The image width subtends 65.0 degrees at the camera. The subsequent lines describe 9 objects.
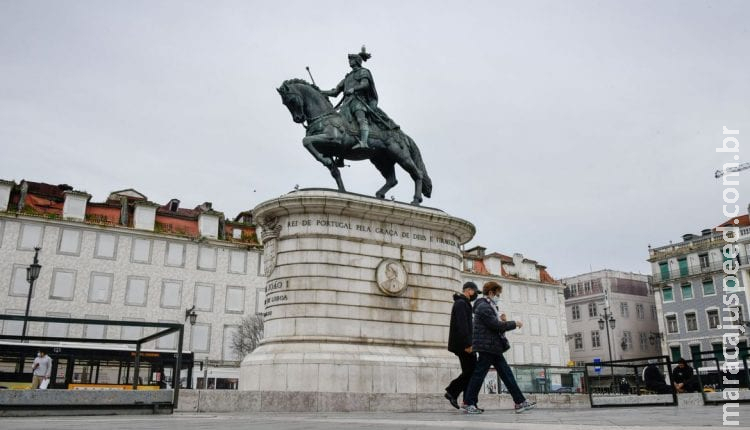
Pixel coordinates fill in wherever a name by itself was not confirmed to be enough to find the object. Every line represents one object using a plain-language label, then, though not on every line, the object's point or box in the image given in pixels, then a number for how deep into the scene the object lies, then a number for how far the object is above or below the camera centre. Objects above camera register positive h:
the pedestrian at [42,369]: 14.65 -0.17
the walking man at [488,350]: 8.73 +0.20
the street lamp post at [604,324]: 14.59 +3.47
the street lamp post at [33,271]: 22.53 +3.40
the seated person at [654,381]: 12.73 -0.36
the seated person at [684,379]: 13.04 -0.32
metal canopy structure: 8.20 +0.40
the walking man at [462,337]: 9.66 +0.42
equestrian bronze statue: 15.89 +6.37
